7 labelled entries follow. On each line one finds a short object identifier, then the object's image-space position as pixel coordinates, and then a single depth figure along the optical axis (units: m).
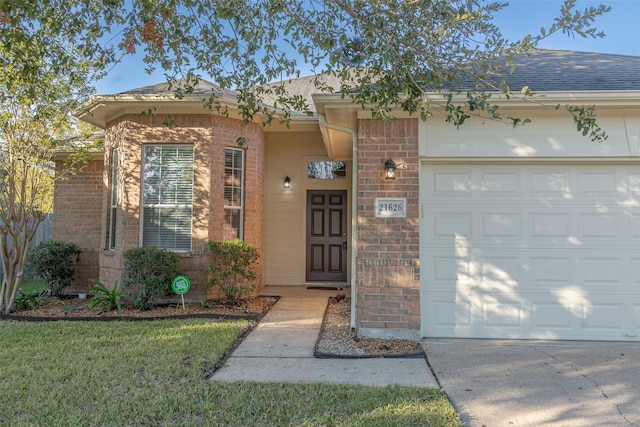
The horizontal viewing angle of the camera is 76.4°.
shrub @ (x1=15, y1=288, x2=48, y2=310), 6.77
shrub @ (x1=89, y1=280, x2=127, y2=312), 6.66
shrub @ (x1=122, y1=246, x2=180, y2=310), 6.55
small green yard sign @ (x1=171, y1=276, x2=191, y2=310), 6.55
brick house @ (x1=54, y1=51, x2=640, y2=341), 5.00
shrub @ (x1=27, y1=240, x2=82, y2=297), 7.51
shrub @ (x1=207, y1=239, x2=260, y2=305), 6.87
